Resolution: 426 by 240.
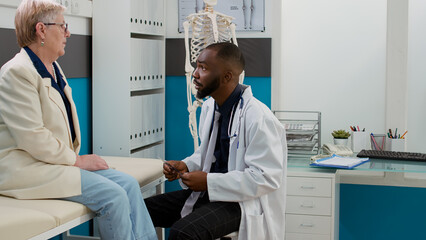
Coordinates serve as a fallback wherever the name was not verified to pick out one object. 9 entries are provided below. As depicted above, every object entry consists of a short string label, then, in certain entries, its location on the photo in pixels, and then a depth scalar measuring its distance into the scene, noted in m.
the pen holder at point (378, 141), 3.31
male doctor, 2.21
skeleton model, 3.28
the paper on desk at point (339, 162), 2.86
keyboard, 3.00
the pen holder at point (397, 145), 3.25
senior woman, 2.08
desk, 3.30
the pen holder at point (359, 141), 3.36
